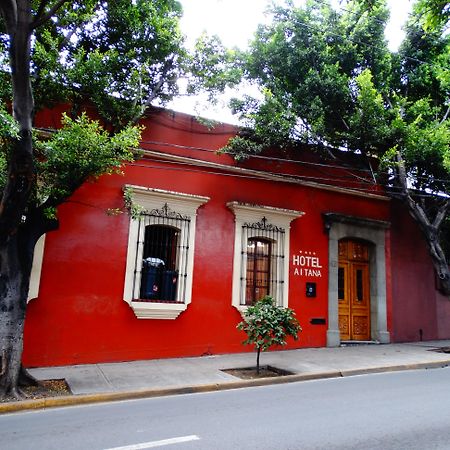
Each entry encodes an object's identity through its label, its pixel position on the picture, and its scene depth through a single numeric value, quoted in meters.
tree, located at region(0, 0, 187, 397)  5.93
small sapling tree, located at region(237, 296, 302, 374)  8.11
